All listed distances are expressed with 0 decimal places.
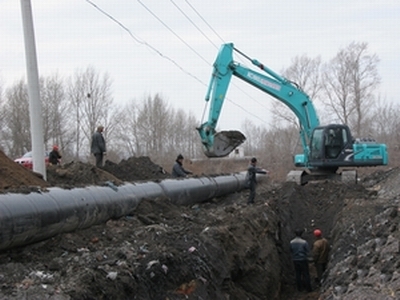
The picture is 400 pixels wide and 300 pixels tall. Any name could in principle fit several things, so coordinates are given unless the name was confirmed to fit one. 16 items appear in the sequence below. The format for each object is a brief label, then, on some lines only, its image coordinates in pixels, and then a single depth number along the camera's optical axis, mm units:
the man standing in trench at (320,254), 13344
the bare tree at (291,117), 53697
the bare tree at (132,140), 57531
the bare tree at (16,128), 46594
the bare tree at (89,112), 51175
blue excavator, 17844
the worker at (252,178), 15080
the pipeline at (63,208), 6855
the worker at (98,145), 17359
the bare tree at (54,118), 46719
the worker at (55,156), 18797
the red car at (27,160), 19316
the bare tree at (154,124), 57188
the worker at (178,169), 15672
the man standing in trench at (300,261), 13031
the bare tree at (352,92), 56000
